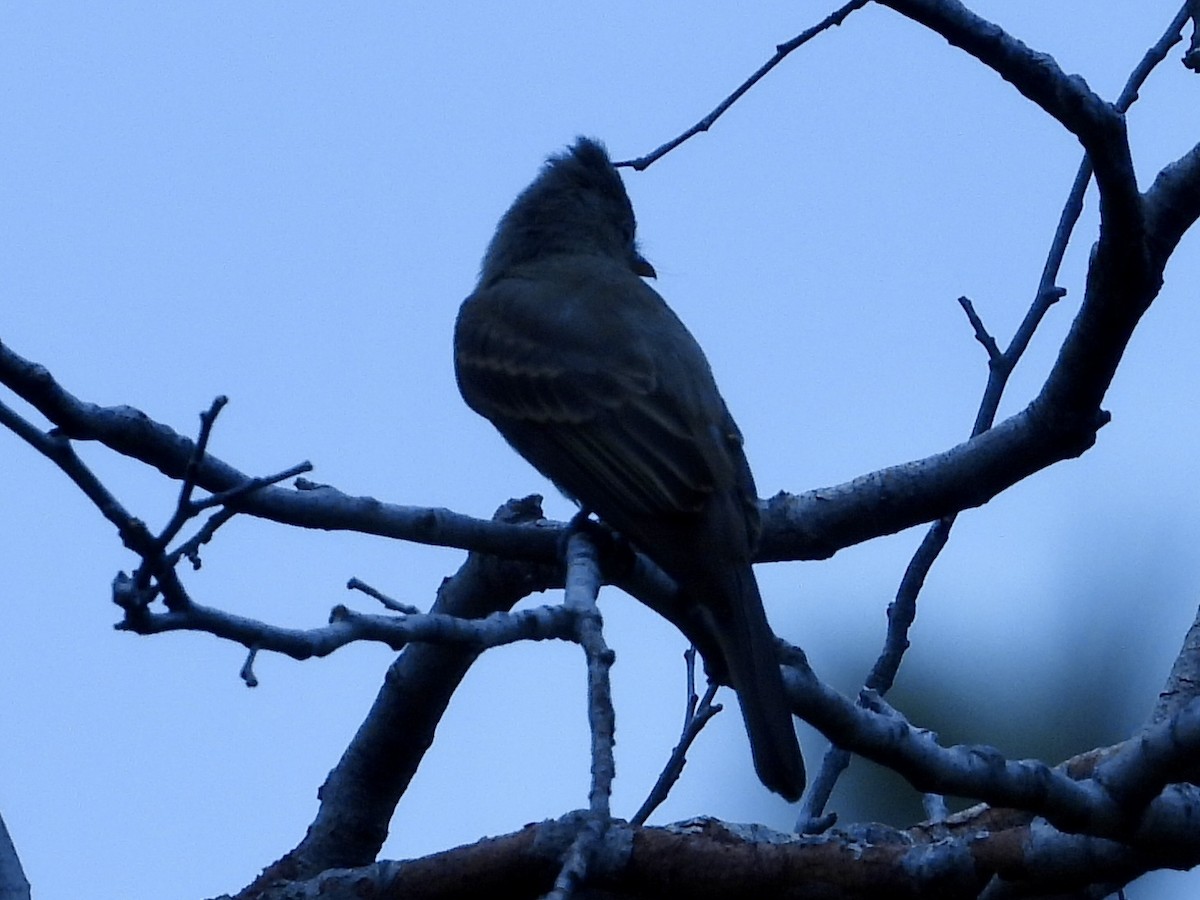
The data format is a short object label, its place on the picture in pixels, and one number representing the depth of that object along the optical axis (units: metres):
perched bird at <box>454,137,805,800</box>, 8.87
